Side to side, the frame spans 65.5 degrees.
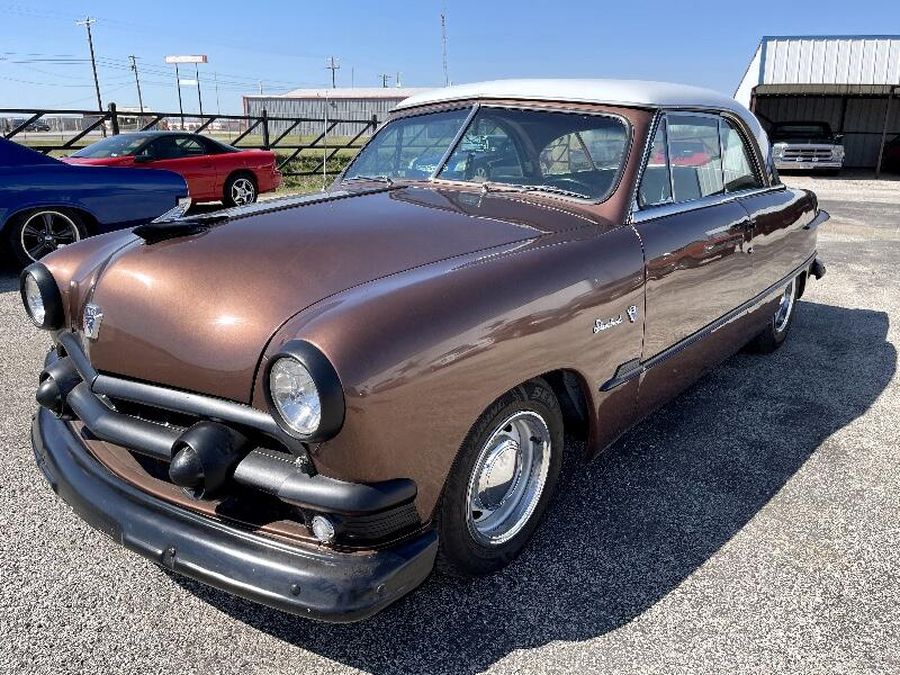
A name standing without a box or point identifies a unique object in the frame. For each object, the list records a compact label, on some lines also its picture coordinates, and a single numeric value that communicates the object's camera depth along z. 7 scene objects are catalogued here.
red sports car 9.97
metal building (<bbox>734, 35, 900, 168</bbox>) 20.03
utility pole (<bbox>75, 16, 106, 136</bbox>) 59.31
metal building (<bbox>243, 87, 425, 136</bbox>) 49.97
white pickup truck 19.36
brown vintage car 1.82
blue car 6.32
